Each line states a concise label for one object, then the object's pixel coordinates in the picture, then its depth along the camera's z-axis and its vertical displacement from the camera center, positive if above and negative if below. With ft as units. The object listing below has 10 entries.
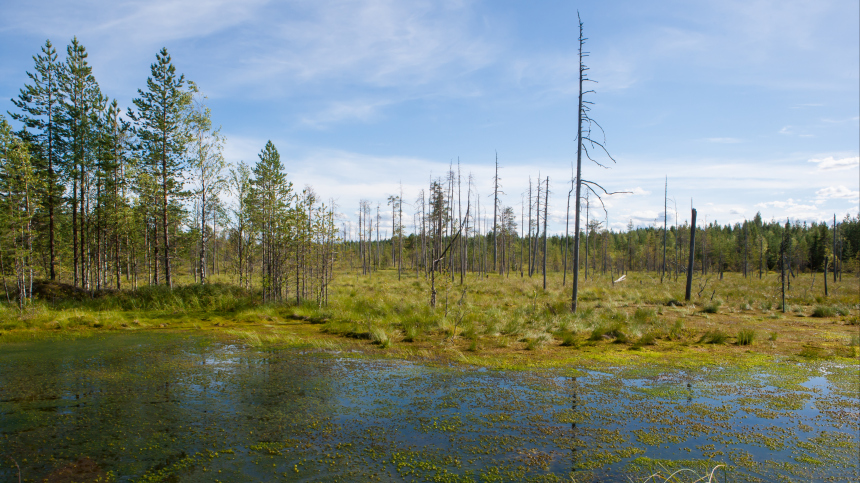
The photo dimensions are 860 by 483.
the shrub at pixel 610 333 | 42.04 -9.56
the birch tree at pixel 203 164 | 77.46 +14.19
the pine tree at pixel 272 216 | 69.82 +3.97
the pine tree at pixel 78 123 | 71.72 +19.84
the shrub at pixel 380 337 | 40.27 -9.86
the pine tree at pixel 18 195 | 57.11 +5.97
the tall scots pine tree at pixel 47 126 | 69.26 +18.74
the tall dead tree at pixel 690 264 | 75.14 -3.95
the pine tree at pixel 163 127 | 70.54 +19.08
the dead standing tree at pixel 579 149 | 52.42 +11.92
